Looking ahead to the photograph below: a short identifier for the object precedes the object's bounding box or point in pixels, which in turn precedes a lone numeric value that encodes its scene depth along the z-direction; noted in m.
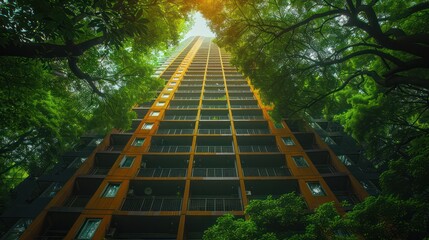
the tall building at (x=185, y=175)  13.97
